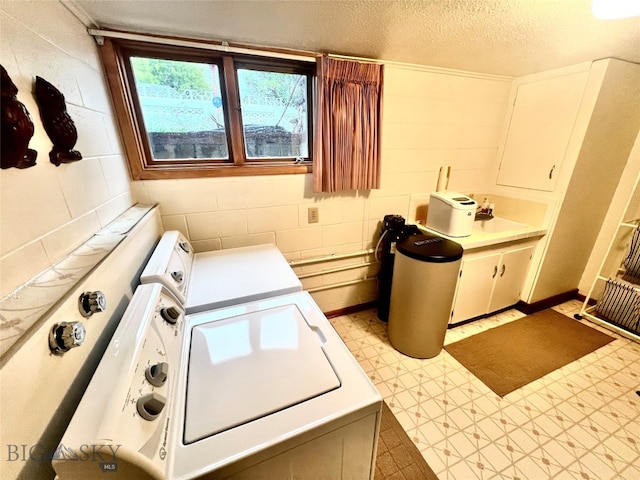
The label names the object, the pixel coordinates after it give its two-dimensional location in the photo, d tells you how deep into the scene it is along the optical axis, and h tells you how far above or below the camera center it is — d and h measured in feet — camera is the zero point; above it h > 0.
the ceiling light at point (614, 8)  3.22 +1.75
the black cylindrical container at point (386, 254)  6.83 -2.87
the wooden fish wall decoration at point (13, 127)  1.94 +0.15
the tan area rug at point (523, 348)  5.74 -4.82
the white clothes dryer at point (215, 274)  3.72 -2.20
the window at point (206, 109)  4.78 +0.77
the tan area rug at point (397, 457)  4.01 -4.88
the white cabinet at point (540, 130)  6.40 +0.47
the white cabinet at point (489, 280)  6.54 -3.42
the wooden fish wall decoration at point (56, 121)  2.59 +0.26
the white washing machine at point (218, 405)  1.57 -2.26
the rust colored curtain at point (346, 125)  5.63 +0.52
